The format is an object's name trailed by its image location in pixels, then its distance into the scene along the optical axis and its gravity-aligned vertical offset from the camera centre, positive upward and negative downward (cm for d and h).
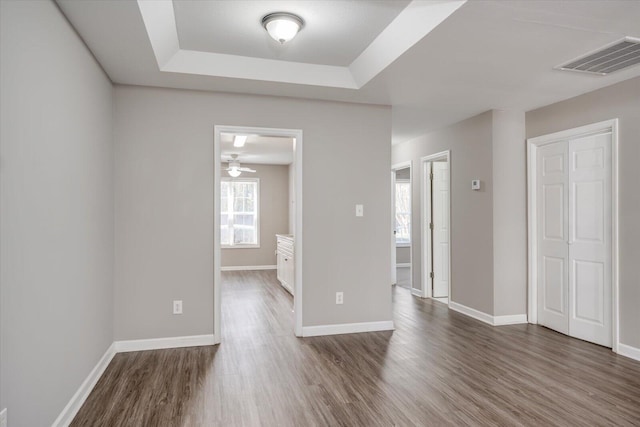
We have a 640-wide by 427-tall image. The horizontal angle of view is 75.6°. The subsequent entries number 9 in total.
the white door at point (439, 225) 609 -11
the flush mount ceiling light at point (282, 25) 280 +132
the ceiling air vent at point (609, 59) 284 +118
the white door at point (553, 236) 425 -20
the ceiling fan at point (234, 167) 808 +100
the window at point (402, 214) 990 +8
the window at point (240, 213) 941 +10
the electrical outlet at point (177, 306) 384 -83
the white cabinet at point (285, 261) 637 -72
